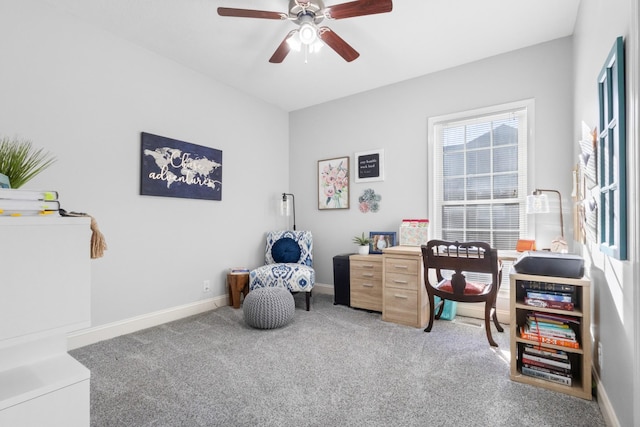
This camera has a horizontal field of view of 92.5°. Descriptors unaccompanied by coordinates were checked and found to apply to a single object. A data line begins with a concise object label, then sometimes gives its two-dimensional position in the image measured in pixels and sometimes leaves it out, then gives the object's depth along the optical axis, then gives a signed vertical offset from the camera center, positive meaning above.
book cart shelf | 1.82 -0.75
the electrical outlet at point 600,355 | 1.80 -0.82
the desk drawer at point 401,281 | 3.01 -0.66
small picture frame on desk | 3.71 -0.31
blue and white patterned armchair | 3.45 -0.61
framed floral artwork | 4.17 +0.44
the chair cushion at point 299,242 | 3.96 -0.36
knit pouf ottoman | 2.83 -0.88
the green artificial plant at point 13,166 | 1.22 +0.19
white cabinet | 0.94 -0.34
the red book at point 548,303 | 1.90 -0.56
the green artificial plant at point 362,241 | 3.74 -0.31
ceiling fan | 2.02 +1.38
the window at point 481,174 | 3.13 +0.45
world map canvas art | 2.97 +0.48
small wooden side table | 3.54 -0.82
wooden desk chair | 2.52 -0.46
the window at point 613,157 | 1.31 +0.28
